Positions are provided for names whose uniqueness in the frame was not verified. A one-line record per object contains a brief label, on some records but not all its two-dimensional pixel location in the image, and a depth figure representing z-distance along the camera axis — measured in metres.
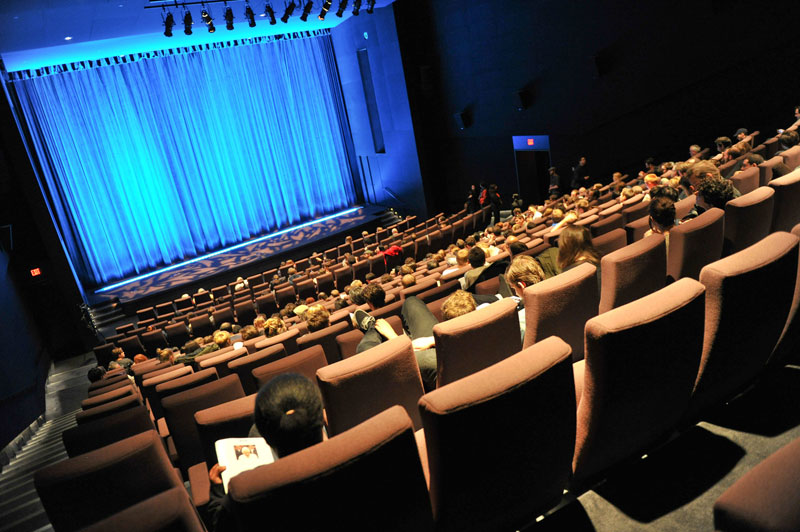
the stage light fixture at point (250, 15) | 11.09
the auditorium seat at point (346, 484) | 1.06
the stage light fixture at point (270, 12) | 11.24
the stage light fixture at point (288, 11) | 11.33
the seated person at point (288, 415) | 1.37
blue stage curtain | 14.47
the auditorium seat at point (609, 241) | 3.74
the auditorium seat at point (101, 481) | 1.70
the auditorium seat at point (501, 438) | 1.22
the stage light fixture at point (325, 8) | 10.36
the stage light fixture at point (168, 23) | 10.46
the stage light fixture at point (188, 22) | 10.30
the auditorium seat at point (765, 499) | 0.85
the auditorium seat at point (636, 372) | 1.39
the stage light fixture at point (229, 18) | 10.55
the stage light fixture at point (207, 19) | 10.28
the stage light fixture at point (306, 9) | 10.84
